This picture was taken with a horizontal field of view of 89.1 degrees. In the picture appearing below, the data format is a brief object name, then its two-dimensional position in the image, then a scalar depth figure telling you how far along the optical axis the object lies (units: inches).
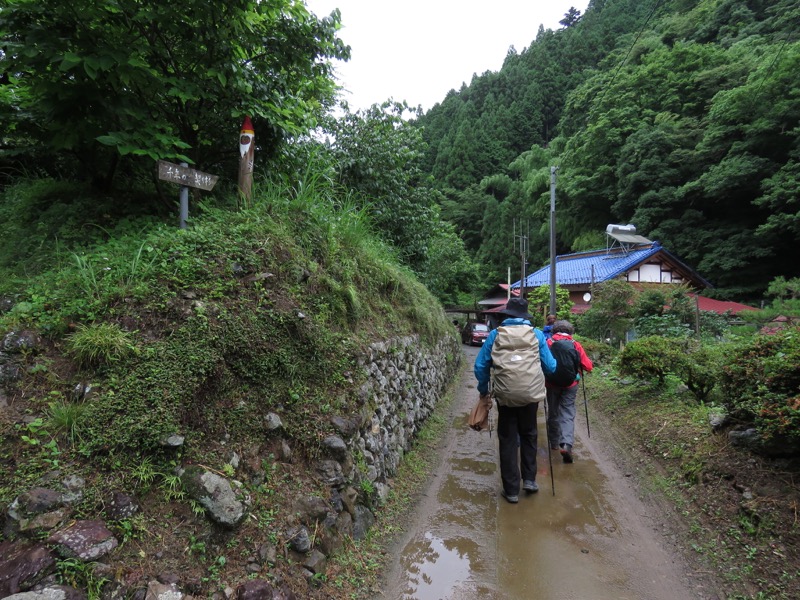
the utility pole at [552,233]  607.2
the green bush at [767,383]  132.3
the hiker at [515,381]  157.8
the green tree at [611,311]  512.4
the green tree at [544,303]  726.1
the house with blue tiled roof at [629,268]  842.2
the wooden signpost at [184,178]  144.3
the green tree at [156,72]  140.1
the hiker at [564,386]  205.2
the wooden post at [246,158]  172.9
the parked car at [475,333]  893.2
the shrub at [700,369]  228.8
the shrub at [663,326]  407.5
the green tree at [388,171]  367.2
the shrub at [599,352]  475.2
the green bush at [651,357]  256.2
